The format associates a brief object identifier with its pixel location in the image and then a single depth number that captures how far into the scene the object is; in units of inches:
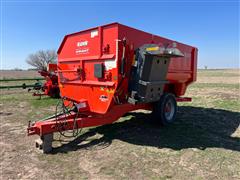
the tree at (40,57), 2143.2
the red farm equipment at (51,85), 432.5
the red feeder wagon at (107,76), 175.8
